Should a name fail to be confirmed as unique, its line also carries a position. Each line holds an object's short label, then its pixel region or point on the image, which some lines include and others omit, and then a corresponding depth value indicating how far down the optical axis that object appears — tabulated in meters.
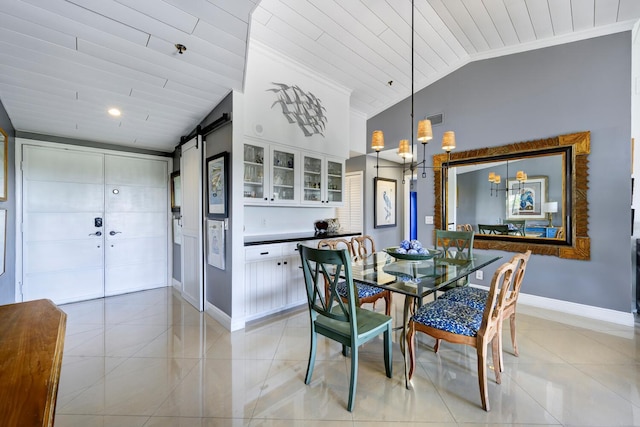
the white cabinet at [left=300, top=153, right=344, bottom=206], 3.81
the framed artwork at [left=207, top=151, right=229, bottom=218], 2.92
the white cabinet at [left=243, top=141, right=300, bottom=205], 3.22
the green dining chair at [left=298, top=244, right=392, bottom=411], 1.70
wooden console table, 0.71
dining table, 1.86
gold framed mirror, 3.19
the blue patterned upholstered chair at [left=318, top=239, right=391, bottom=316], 2.51
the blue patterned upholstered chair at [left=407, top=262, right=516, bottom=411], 1.71
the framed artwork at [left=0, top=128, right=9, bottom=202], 2.64
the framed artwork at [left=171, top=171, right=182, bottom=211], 4.28
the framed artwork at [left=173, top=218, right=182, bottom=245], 4.18
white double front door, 3.43
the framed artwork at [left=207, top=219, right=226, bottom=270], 2.98
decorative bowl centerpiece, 2.18
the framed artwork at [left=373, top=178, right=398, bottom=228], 5.41
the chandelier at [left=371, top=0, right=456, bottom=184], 2.69
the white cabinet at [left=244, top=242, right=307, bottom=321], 2.99
